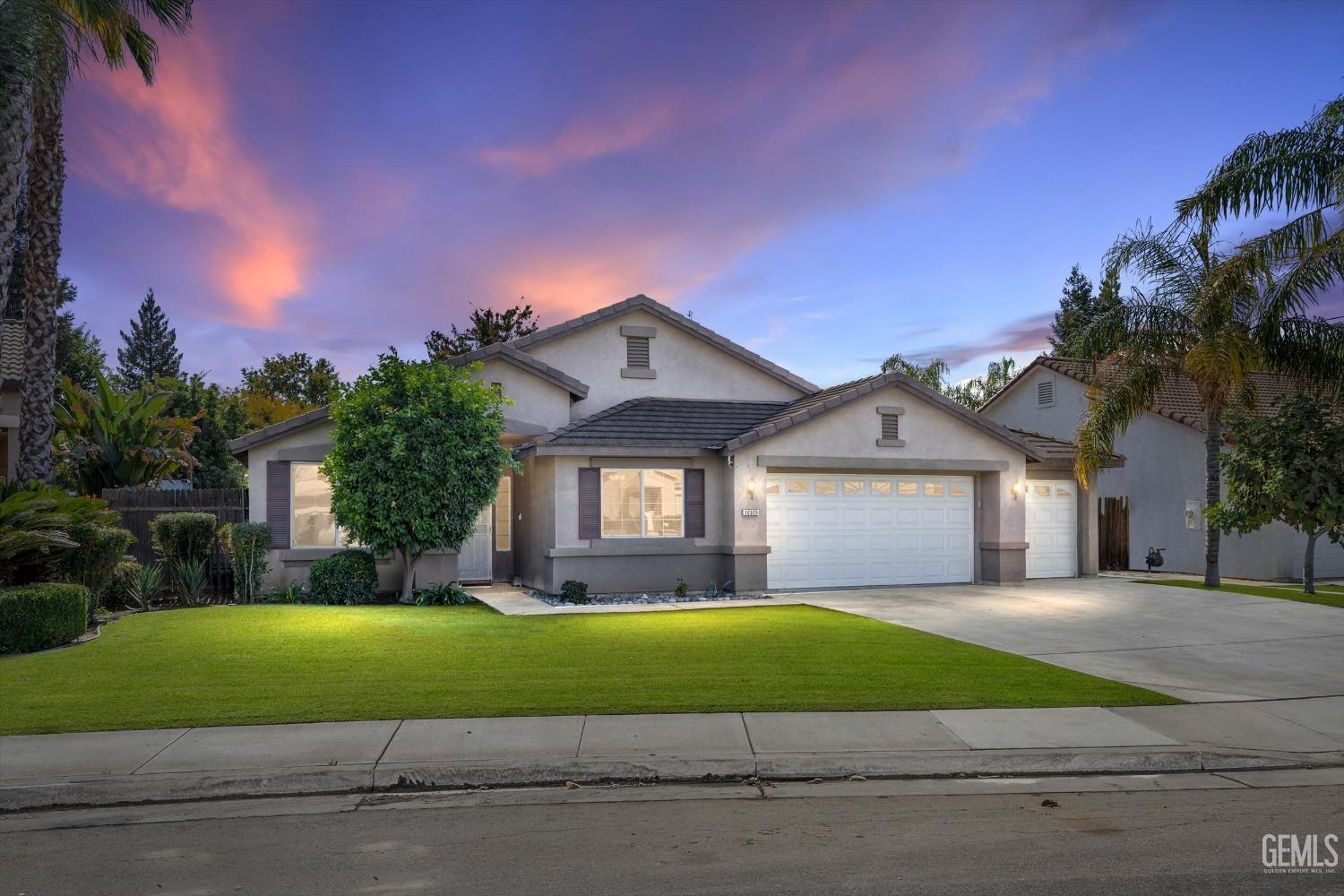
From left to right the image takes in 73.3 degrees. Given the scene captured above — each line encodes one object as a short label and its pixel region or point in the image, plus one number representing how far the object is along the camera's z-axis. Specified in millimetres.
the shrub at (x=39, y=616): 10922
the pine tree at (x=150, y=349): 71000
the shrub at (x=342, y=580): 16344
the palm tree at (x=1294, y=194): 17250
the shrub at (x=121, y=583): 15438
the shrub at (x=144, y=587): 15766
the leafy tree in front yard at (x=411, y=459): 15930
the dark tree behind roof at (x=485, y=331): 44062
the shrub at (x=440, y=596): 16422
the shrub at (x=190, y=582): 16328
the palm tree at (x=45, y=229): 15648
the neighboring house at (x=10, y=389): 20828
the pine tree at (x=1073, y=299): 59438
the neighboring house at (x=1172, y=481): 22391
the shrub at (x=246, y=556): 16719
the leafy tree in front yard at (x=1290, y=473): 17141
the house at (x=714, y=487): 17828
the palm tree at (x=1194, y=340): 18141
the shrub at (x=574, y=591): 16750
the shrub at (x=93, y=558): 13352
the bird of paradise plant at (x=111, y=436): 20656
